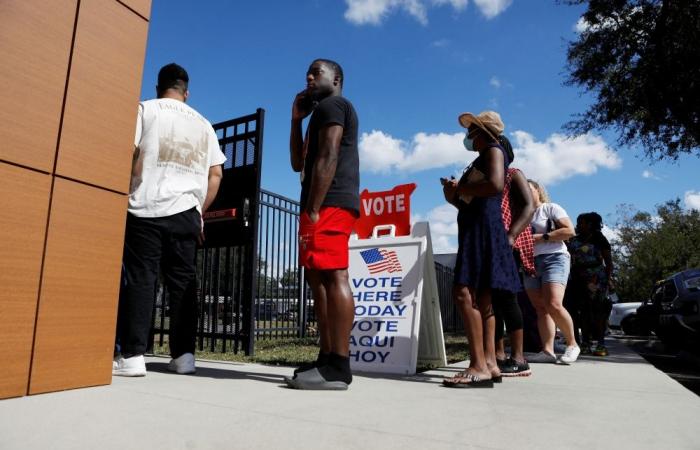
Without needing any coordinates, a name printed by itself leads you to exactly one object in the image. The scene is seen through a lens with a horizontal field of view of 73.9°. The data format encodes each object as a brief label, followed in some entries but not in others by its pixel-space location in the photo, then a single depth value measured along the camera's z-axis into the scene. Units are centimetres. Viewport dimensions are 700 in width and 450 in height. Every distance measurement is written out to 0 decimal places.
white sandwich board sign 384
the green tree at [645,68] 962
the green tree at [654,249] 3441
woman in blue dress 302
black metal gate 508
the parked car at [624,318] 1346
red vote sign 436
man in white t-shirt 289
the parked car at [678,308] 575
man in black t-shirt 271
